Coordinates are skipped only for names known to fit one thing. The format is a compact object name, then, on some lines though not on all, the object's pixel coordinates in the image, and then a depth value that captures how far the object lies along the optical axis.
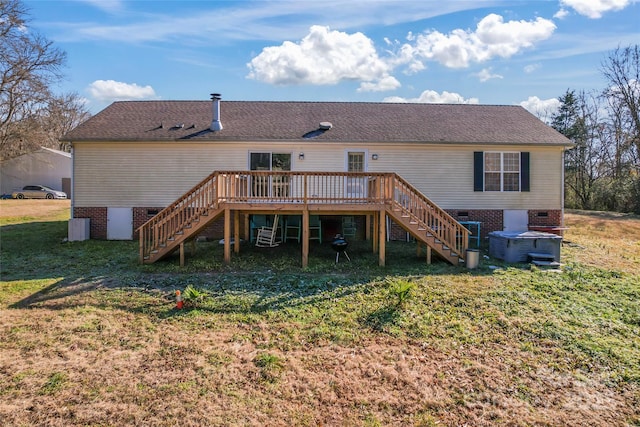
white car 29.78
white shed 31.27
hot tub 9.23
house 12.16
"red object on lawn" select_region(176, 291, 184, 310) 6.32
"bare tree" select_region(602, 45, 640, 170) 24.39
